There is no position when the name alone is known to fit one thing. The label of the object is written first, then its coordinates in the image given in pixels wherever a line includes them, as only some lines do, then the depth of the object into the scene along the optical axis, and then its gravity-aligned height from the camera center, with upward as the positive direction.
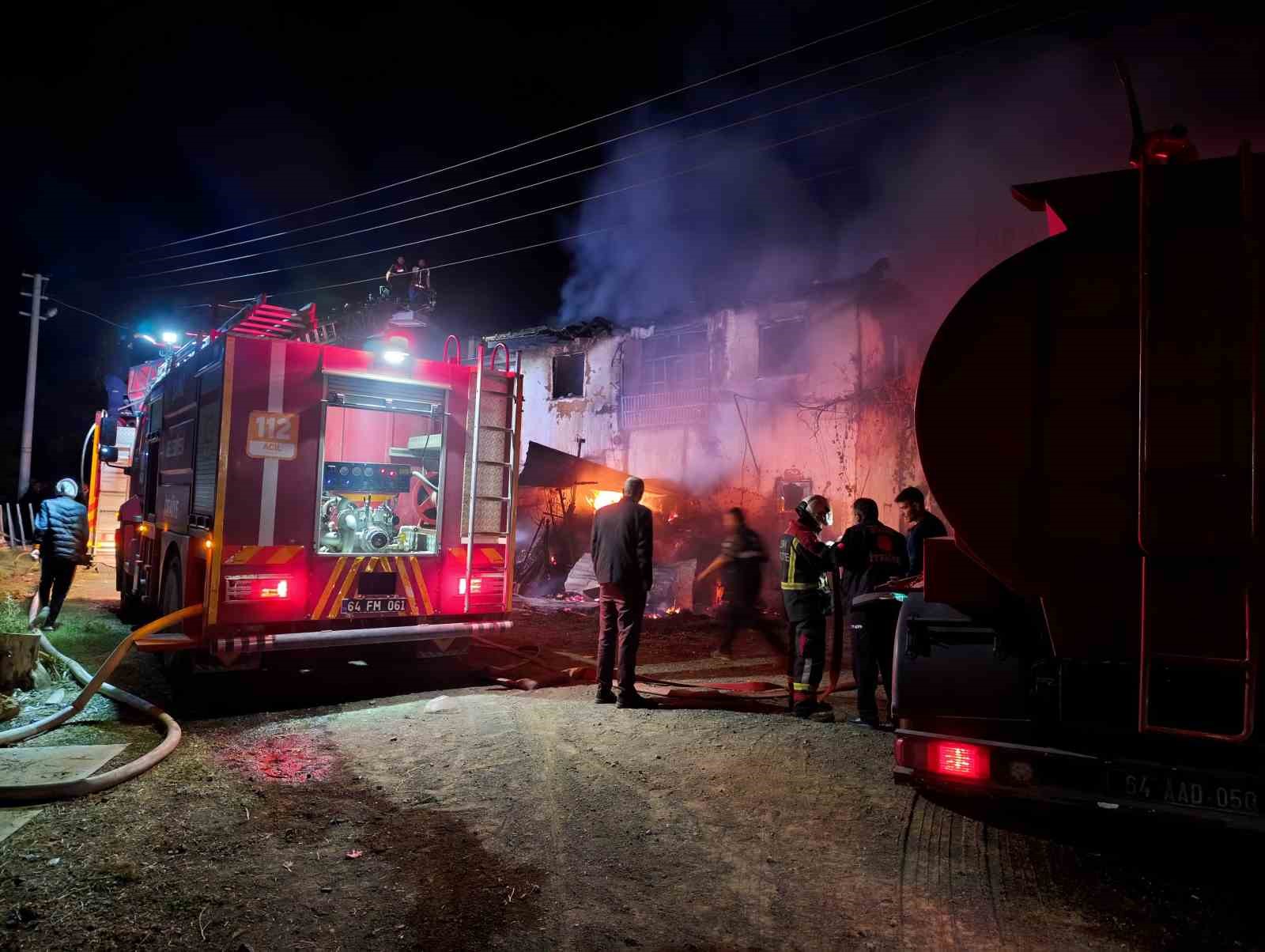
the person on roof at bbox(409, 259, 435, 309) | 10.34 +2.94
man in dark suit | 6.41 -0.62
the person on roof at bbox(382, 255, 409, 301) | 10.37 +3.05
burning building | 19.27 +3.48
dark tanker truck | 2.68 +0.14
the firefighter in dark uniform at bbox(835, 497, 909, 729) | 5.84 -0.49
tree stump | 6.06 -1.42
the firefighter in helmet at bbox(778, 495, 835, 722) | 6.25 -0.70
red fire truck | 6.06 +0.01
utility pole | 21.44 +3.21
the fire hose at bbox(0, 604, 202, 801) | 3.99 -1.60
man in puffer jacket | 8.76 -0.60
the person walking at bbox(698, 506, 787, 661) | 7.39 -0.56
